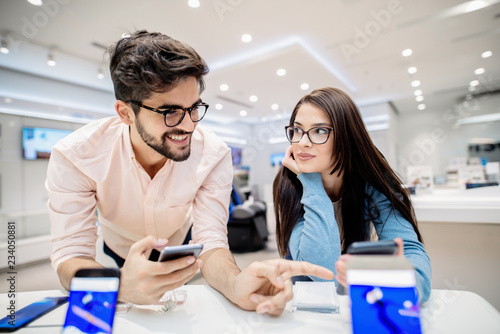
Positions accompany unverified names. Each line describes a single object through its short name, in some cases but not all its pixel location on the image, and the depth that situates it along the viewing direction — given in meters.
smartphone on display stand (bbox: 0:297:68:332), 0.65
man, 0.73
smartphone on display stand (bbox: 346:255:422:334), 0.47
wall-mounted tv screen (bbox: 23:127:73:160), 4.57
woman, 1.07
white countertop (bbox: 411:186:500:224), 1.37
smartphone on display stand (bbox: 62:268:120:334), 0.57
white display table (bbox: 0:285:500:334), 0.60
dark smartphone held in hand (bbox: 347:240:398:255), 0.49
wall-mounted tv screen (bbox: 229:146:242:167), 9.83
